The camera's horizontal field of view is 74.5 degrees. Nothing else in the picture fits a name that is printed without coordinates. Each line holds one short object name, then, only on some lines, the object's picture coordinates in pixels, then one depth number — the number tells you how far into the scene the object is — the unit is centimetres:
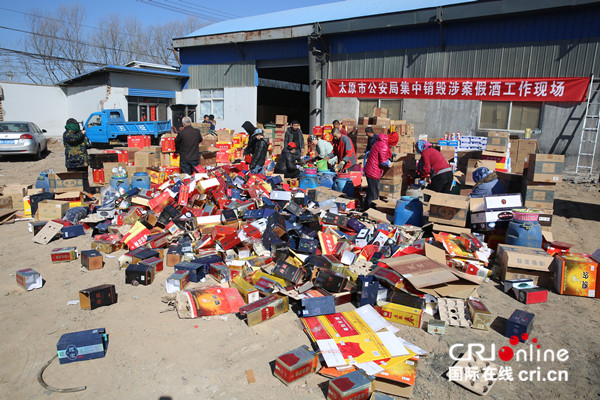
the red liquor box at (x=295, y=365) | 339
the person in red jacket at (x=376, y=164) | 795
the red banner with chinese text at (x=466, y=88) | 1309
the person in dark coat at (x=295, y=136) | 1120
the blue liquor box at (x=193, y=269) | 536
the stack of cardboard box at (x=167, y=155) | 1062
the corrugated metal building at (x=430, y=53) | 1307
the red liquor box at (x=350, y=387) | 310
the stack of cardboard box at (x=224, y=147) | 1218
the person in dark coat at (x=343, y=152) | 1073
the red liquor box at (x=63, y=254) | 594
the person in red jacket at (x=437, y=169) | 771
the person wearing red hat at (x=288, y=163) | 978
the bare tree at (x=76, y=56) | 3878
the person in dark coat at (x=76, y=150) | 904
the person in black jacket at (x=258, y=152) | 1001
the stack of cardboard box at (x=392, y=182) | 789
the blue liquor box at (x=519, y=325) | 414
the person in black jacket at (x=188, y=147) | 936
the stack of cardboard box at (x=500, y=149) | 946
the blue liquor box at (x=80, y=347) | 362
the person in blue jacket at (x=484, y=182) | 686
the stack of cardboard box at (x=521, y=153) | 1109
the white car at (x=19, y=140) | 1442
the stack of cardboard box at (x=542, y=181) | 679
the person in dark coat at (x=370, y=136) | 992
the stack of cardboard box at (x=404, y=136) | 1334
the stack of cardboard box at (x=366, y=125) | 1291
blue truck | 1981
